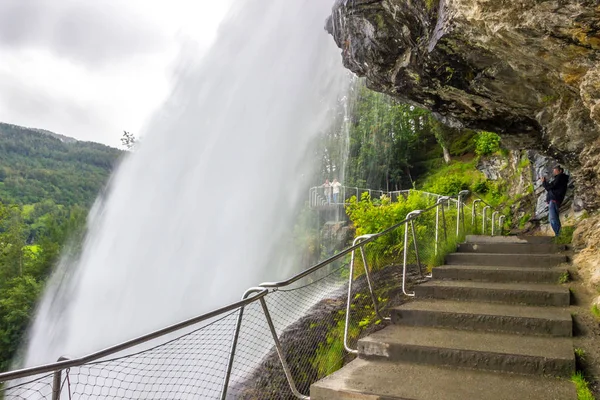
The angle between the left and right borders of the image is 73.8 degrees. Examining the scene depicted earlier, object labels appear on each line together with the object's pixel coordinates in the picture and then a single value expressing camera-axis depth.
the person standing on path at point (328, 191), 19.88
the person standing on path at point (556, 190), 7.56
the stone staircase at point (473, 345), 3.03
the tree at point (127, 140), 49.56
